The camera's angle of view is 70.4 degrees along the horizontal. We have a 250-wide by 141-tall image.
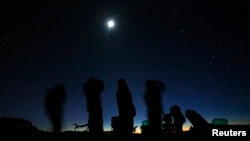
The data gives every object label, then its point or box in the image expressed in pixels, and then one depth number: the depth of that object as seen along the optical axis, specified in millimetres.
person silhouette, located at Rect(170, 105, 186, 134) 8037
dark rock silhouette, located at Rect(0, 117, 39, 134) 7257
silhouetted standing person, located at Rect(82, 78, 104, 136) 5657
